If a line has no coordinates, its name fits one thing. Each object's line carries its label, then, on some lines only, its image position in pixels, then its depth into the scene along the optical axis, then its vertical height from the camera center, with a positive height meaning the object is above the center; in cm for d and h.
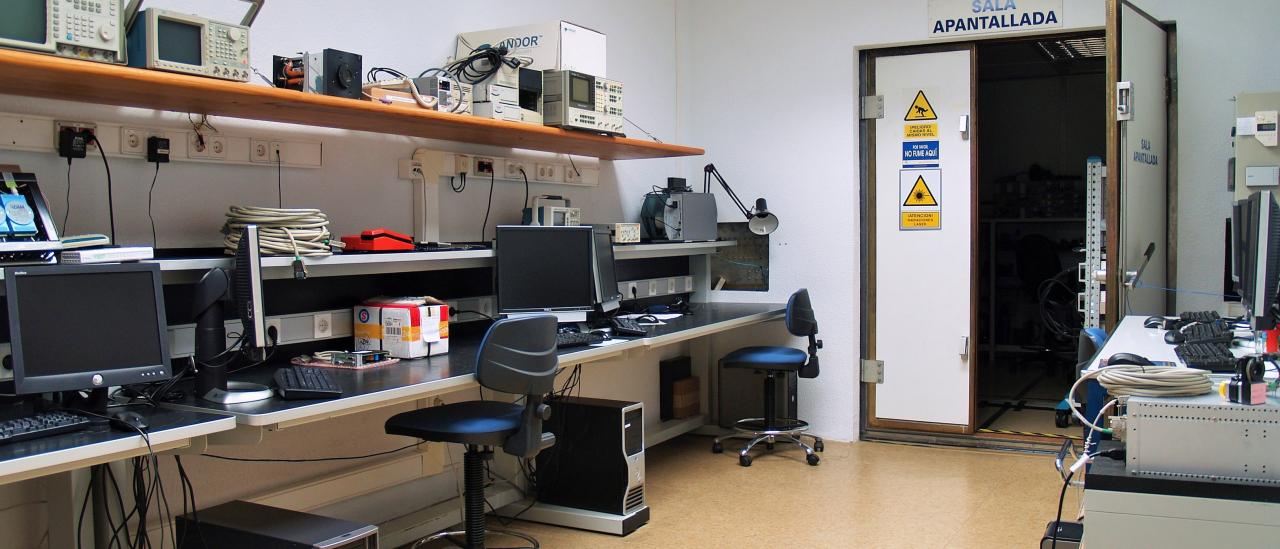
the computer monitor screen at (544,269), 379 -14
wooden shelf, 225 +38
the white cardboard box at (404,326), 321 -29
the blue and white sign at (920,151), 512 +40
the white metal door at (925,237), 509 -5
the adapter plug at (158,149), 280 +26
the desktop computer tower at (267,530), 251 -75
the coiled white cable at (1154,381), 218 -35
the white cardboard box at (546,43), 390 +76
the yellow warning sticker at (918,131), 512 +50
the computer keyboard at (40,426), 200 -38
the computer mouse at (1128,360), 257 -35
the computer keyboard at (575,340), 352 -38
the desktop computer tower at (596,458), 384 -88
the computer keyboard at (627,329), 385 -38
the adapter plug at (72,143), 261 +26
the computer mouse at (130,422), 212 -39
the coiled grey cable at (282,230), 285 +2
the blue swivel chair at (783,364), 490 -66
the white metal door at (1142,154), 391 +30
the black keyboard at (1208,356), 275 -38
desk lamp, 525 +6
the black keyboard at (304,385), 251 -38
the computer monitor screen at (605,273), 416 -17
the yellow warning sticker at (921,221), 514 +4
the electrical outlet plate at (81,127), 261 +30
